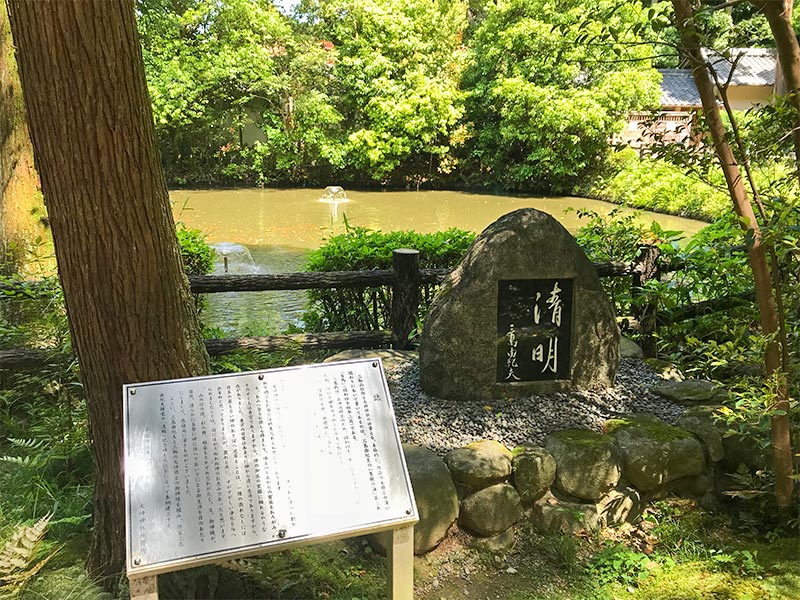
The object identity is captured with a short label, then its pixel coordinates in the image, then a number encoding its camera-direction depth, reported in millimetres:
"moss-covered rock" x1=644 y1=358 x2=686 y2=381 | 3549
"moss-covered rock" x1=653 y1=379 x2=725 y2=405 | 3189
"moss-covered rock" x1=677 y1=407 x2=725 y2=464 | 2873
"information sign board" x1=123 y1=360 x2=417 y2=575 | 1529
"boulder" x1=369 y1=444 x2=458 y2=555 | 2475
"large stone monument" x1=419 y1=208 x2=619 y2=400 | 3086
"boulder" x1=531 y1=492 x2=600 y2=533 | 2646
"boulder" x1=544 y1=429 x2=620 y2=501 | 2684
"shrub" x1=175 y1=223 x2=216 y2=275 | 4680
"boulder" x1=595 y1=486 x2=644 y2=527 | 2730
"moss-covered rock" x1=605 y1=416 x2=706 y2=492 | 2764
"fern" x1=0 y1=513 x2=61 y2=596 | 1884
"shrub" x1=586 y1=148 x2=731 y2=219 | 11805
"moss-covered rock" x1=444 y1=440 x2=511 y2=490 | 2576
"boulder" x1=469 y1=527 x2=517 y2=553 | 2576
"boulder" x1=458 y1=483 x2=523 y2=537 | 2582
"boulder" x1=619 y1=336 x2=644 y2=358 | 3797
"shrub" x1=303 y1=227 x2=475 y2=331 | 4316
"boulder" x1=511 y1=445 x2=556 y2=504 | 2648
